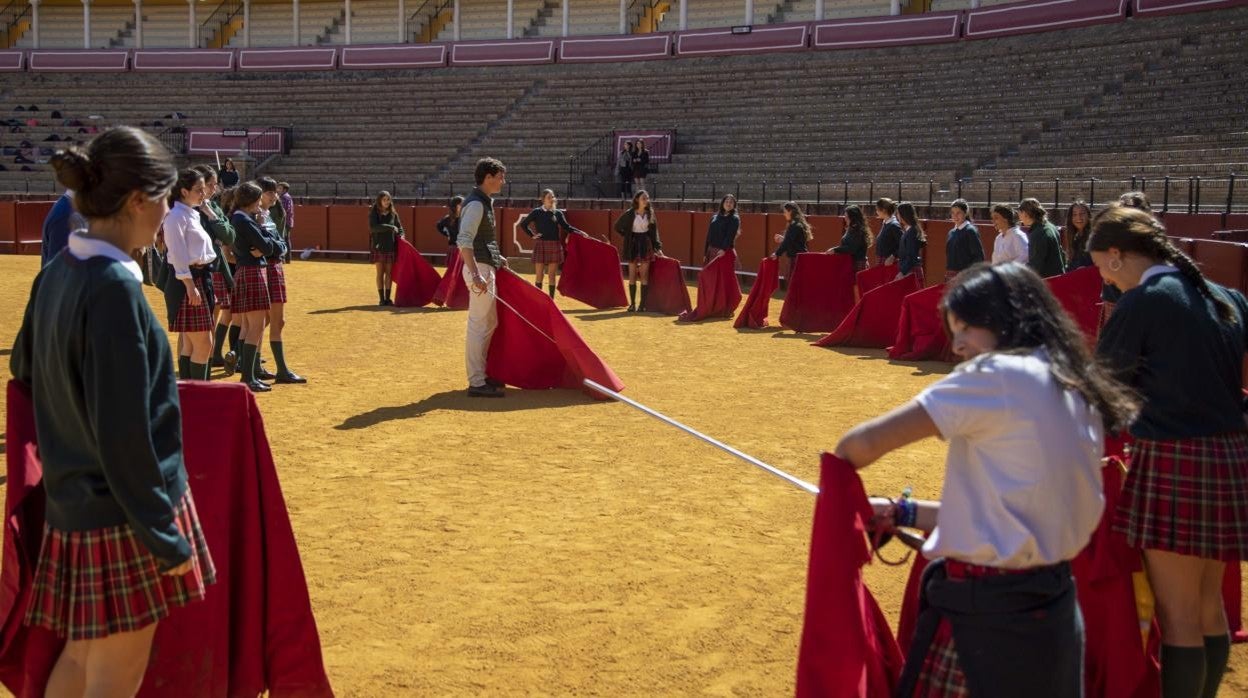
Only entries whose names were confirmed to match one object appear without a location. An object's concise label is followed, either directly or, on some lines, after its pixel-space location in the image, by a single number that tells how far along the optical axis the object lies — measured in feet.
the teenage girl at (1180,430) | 10.85
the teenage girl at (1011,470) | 8.07
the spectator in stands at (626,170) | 91.30
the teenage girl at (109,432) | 8.40
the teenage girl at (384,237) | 50.19
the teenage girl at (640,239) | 52.31
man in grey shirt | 29.45
